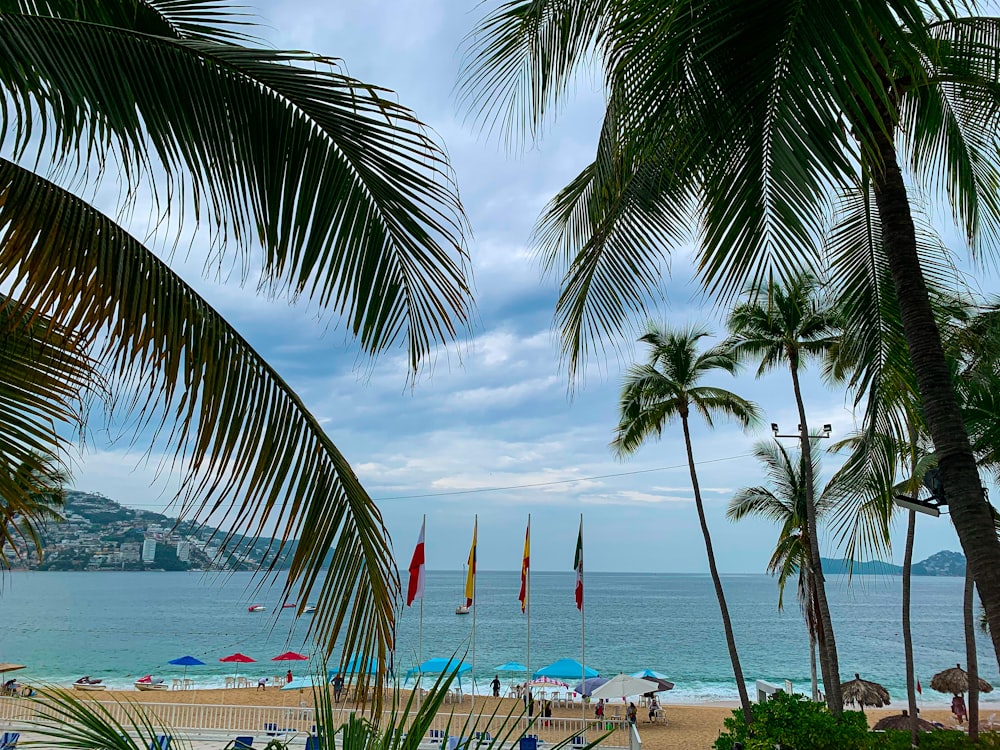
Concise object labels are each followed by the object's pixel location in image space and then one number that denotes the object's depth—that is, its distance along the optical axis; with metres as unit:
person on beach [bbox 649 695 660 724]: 28.05
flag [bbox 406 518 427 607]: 18.87
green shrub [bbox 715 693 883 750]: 11.48
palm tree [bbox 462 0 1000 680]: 2.54
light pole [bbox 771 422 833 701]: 20.17
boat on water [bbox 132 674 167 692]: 34.17
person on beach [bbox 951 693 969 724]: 26.45
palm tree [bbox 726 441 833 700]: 23.92
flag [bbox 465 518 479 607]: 21.24
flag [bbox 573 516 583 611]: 20.67
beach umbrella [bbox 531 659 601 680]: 30.67
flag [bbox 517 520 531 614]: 21.99
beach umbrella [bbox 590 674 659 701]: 25.55
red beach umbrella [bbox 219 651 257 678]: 32.17
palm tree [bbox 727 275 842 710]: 19.03
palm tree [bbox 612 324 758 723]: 21.03
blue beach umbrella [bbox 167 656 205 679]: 31.11
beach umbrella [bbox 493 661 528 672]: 35.39
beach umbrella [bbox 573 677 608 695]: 28.87
